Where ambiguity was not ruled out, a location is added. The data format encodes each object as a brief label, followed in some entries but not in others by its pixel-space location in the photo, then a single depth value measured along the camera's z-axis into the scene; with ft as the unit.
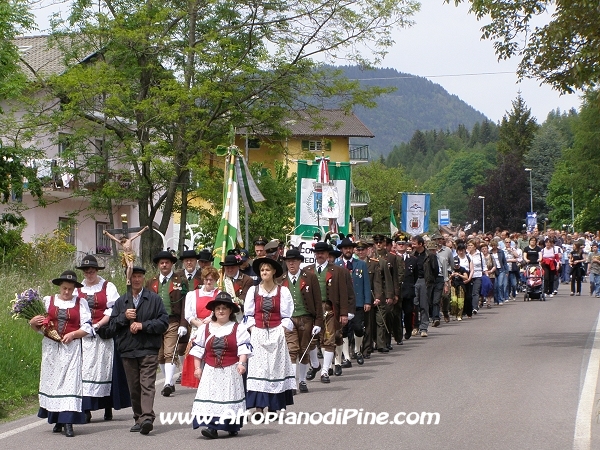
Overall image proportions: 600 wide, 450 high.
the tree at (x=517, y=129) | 485.15
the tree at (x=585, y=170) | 284.53
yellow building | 111.86
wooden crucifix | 36.55
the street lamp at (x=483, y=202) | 383.69
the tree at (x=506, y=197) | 384.68
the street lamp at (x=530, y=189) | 384.02
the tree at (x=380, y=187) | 338.75
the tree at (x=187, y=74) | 104.06
